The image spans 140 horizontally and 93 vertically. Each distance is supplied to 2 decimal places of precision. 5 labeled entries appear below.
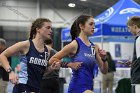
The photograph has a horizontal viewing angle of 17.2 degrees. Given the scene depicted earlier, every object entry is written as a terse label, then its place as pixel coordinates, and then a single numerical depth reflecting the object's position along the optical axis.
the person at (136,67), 5.11
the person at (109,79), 13.18
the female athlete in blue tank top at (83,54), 4.89
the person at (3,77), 9.67
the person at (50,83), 7.36
